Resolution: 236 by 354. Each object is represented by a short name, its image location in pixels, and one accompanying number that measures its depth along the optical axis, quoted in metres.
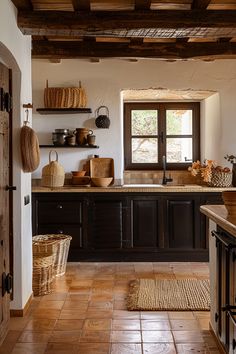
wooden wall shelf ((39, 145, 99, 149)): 5.88
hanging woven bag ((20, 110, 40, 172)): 3.85
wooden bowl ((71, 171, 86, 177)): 5.92
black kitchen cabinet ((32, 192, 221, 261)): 5.59
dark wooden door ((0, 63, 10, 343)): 3.34
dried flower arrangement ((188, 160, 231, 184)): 5.68
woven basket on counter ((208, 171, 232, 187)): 5.71
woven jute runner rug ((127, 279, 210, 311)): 4.00
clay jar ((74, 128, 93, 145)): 5.92
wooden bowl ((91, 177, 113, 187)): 5.74
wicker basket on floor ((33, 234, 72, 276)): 4.80
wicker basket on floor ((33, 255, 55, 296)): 4.36
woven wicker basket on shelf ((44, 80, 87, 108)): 5.86
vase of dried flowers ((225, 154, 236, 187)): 5.81
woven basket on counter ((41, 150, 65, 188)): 5.66
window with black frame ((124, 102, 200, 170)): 6.68
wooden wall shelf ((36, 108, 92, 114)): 5.86
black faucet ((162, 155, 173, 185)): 6.29
